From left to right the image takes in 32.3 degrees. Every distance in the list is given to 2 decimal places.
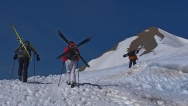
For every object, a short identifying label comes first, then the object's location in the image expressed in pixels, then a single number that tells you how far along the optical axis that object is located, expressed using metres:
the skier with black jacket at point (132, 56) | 30.55
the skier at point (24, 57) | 17.62
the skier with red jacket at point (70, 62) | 15.79
